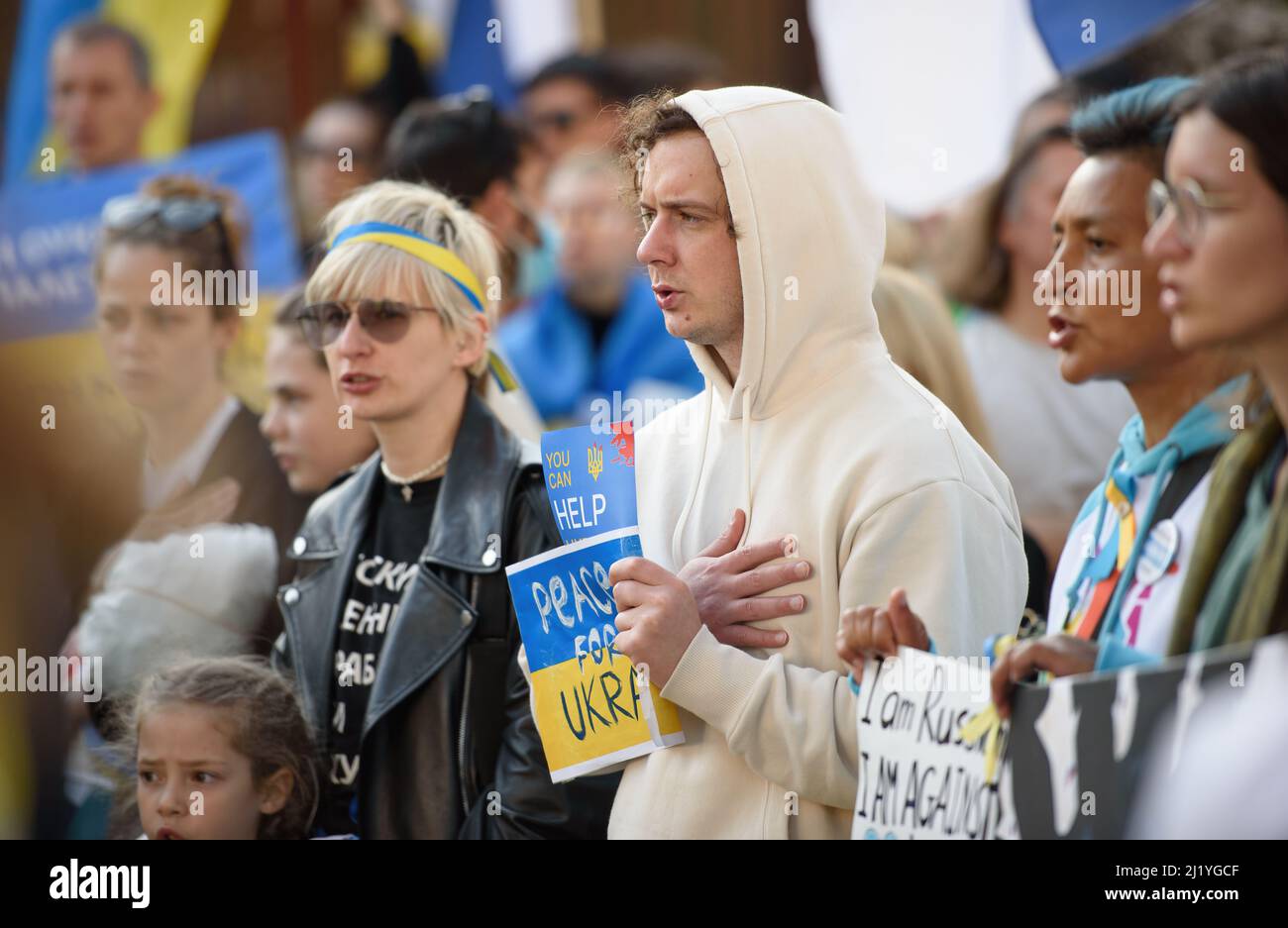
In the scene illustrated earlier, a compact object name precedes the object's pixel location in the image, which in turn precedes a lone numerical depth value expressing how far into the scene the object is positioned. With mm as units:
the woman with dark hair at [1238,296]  4941
